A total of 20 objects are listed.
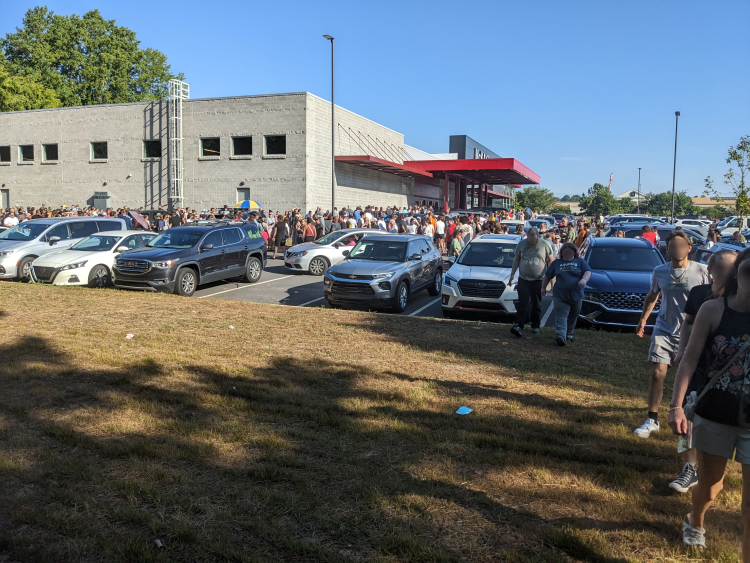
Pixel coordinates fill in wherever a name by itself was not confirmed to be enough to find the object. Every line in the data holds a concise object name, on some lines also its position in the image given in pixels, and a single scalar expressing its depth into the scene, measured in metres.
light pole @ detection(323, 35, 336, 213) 25.60
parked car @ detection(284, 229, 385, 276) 18.14
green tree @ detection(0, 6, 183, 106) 53.19
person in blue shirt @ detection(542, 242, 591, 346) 8.33
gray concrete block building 31.03
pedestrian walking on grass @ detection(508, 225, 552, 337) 9.02
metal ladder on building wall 32.66
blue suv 9.92
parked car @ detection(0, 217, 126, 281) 15.05
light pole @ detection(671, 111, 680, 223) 45.50
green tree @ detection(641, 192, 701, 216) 125.31
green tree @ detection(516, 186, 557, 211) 124.56
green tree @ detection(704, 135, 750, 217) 25.62
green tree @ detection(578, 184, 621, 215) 122.56
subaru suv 11.02
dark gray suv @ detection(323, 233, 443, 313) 12.04
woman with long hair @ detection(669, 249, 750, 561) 2.89
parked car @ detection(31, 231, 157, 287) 14.03
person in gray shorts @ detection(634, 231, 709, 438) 5.06
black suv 13.39
